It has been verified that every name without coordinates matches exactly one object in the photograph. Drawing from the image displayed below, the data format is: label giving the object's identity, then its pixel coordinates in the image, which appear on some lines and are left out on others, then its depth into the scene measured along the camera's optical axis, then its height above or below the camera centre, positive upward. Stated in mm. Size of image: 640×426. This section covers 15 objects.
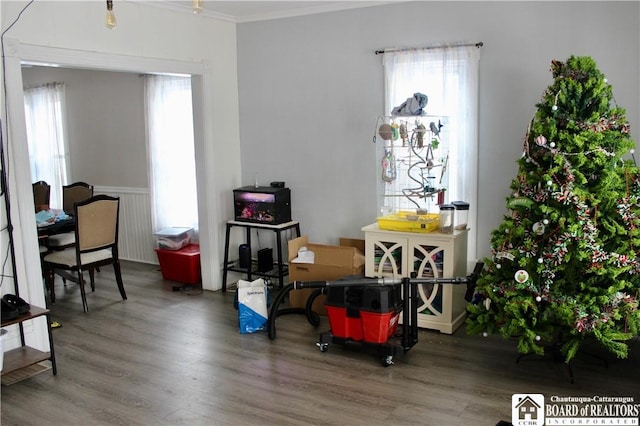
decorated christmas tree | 3223 -552
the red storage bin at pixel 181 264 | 5699 -1209
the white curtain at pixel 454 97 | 4379 +267
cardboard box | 4574 -1016
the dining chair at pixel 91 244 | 4945 -881
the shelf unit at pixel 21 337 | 3551 -1224
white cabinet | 4184 -939
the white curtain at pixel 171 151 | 5980 -116
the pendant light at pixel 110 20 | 2447 +498
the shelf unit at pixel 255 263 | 5160 -1084
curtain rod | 4305 +650
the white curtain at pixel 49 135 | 7031 +87
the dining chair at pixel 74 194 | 6312 -555
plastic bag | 4309 -1239
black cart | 3711 -1107
